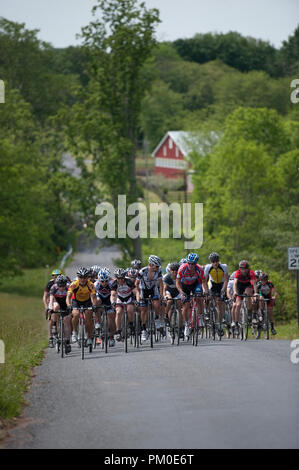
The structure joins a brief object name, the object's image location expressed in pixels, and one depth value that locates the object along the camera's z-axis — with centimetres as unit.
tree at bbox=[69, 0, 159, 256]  5788
